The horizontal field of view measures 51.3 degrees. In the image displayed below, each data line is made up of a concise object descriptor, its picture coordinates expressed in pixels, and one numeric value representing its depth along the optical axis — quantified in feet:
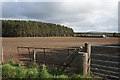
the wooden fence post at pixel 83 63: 15.72
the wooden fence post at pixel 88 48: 16.42
